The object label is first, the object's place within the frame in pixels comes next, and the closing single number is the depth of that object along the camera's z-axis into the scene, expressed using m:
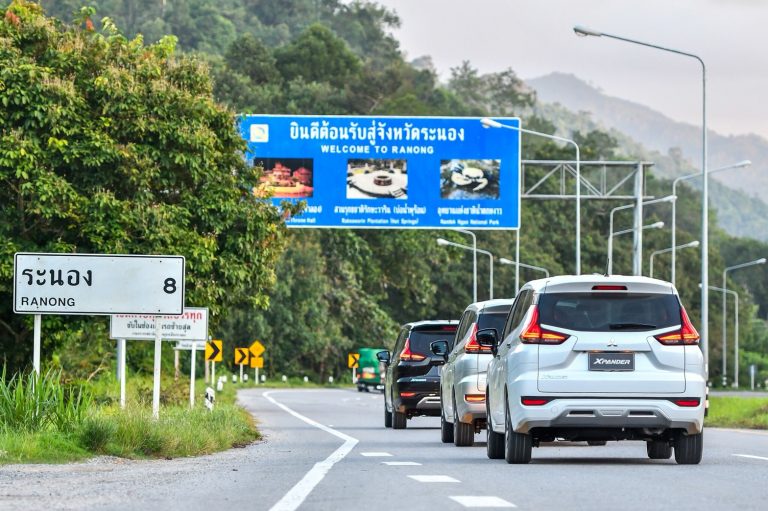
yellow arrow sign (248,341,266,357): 78.94
